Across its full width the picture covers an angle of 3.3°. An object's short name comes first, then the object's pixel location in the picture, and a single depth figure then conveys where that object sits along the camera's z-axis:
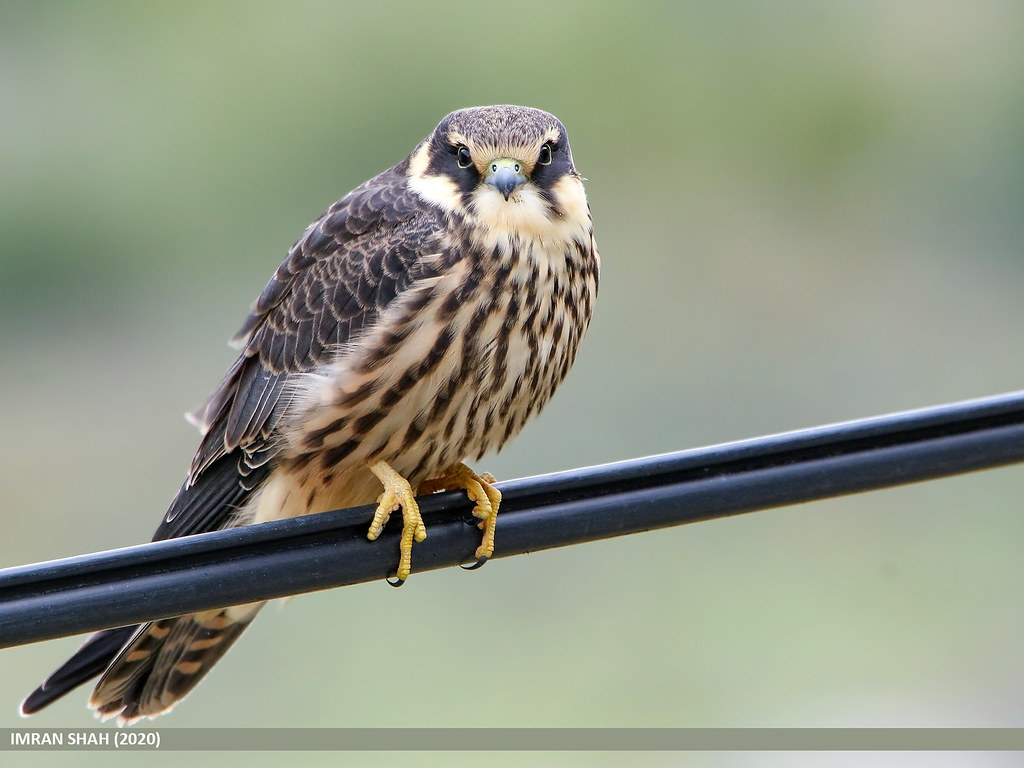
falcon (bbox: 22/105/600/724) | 6.41
